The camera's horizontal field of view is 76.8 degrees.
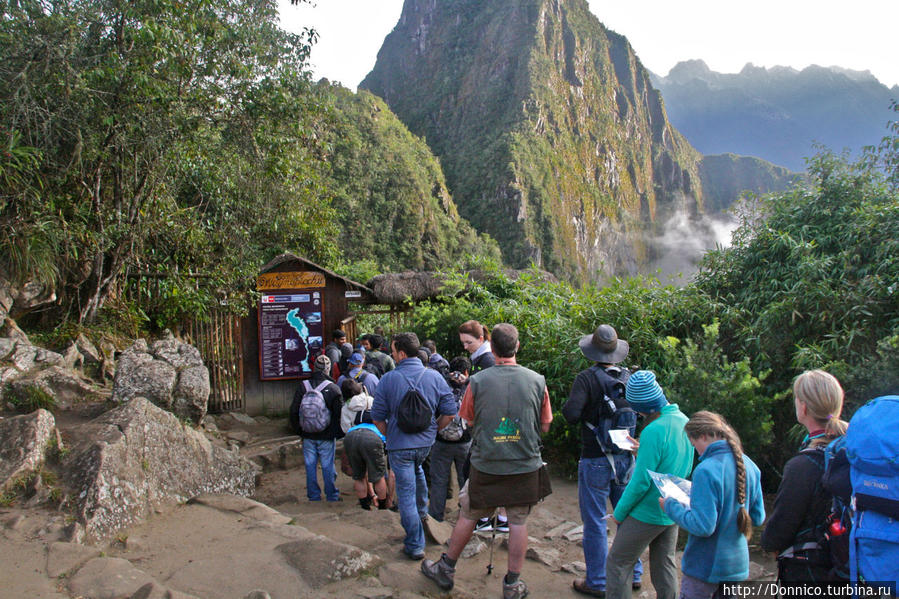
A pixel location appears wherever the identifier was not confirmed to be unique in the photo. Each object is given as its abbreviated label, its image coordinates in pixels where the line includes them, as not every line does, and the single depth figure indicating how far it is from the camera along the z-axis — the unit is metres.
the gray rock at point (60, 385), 5.54
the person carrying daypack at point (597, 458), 3.43
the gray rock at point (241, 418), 8.48
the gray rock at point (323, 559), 3.24
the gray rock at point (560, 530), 4.65
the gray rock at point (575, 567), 3.87
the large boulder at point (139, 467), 3.93
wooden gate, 8.66
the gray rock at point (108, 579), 2.92
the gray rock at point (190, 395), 6.20
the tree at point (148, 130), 5.98
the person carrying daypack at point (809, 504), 2.26
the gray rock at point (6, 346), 5.78
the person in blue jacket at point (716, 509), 2.34
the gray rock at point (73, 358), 6.36
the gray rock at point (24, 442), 4.06
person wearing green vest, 3.21
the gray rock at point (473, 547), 4.00
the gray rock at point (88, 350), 6.80
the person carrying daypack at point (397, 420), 3.80
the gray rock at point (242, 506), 4.25
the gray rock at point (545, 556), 3.99
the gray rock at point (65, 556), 3.18
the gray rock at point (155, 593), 2.76
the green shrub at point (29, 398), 5.39
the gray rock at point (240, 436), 7.54
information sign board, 8.82
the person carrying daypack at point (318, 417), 5.08
